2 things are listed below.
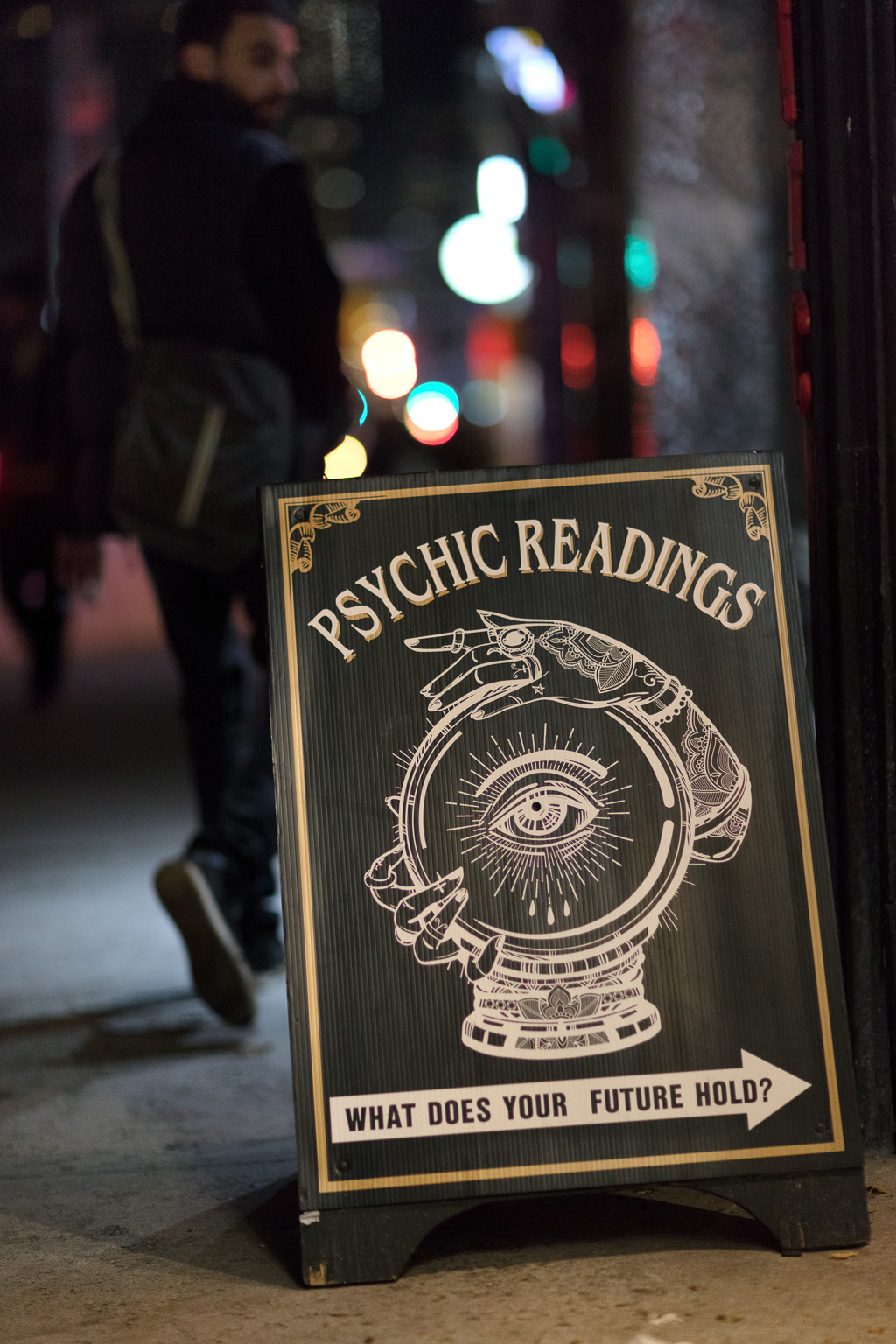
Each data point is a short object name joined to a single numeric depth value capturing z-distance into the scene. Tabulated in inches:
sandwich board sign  131.1
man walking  167.6
